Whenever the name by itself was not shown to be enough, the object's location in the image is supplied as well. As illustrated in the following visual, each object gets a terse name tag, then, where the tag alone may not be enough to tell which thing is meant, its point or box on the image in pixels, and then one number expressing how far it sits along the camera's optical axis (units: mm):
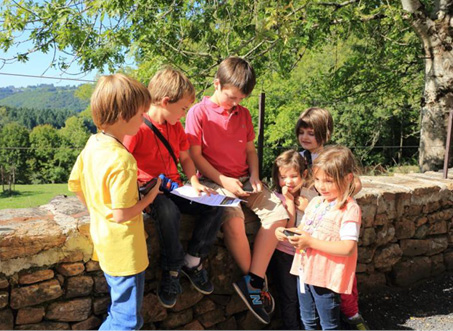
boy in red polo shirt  2494
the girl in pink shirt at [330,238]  2197
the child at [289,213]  2670
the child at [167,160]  2170
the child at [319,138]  2840
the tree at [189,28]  5363
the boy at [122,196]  1744
